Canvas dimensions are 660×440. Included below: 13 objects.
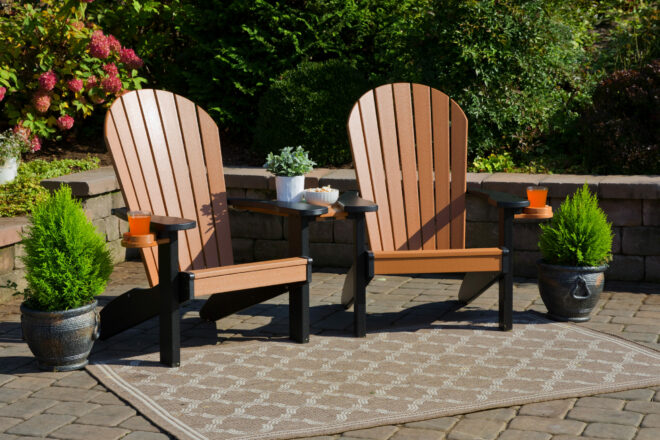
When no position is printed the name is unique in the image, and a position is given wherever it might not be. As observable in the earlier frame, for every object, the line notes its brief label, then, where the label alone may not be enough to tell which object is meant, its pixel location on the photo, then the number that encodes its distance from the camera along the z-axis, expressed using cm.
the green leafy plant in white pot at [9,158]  575
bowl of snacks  427
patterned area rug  317
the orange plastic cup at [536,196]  442
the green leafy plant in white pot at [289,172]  422
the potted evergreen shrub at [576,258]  436
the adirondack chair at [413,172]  450
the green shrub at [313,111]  631
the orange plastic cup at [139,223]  363
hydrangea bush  663
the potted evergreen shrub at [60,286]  364
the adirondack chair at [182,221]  375
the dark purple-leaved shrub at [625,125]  593
